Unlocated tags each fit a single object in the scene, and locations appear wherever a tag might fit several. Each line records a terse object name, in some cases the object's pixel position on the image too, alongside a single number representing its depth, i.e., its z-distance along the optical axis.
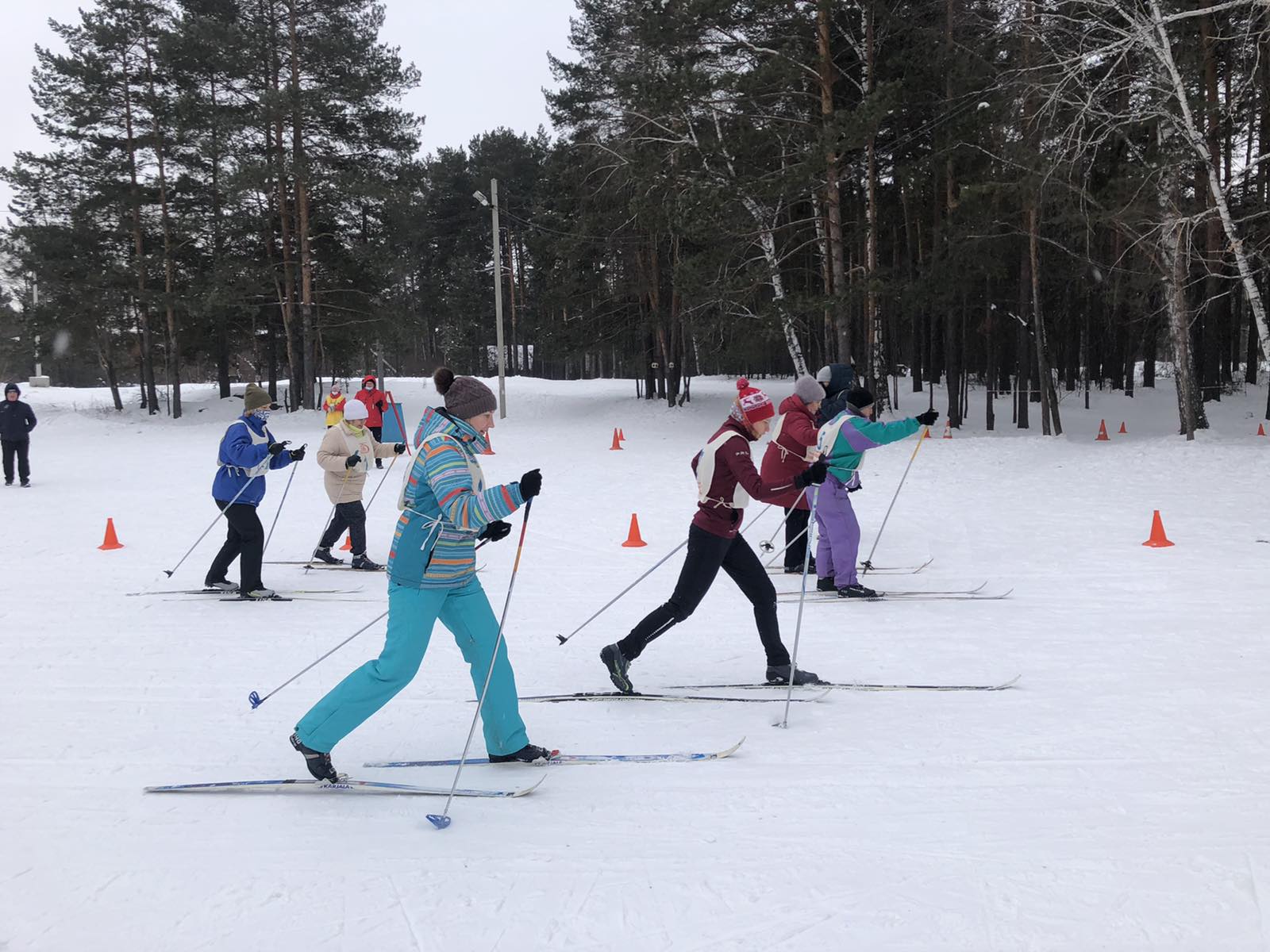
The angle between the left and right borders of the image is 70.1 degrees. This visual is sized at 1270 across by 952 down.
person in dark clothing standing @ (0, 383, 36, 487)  14.87
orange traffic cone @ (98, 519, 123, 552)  10.47
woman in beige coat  9.27
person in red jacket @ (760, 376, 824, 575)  7.54
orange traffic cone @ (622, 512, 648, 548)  10.40
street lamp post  24.59
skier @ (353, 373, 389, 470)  15.98
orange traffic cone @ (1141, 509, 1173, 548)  9.47
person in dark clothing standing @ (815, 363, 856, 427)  8.64
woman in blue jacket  7.84
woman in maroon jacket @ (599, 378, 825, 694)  5.35
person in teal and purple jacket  7.54
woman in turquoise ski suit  3.92
